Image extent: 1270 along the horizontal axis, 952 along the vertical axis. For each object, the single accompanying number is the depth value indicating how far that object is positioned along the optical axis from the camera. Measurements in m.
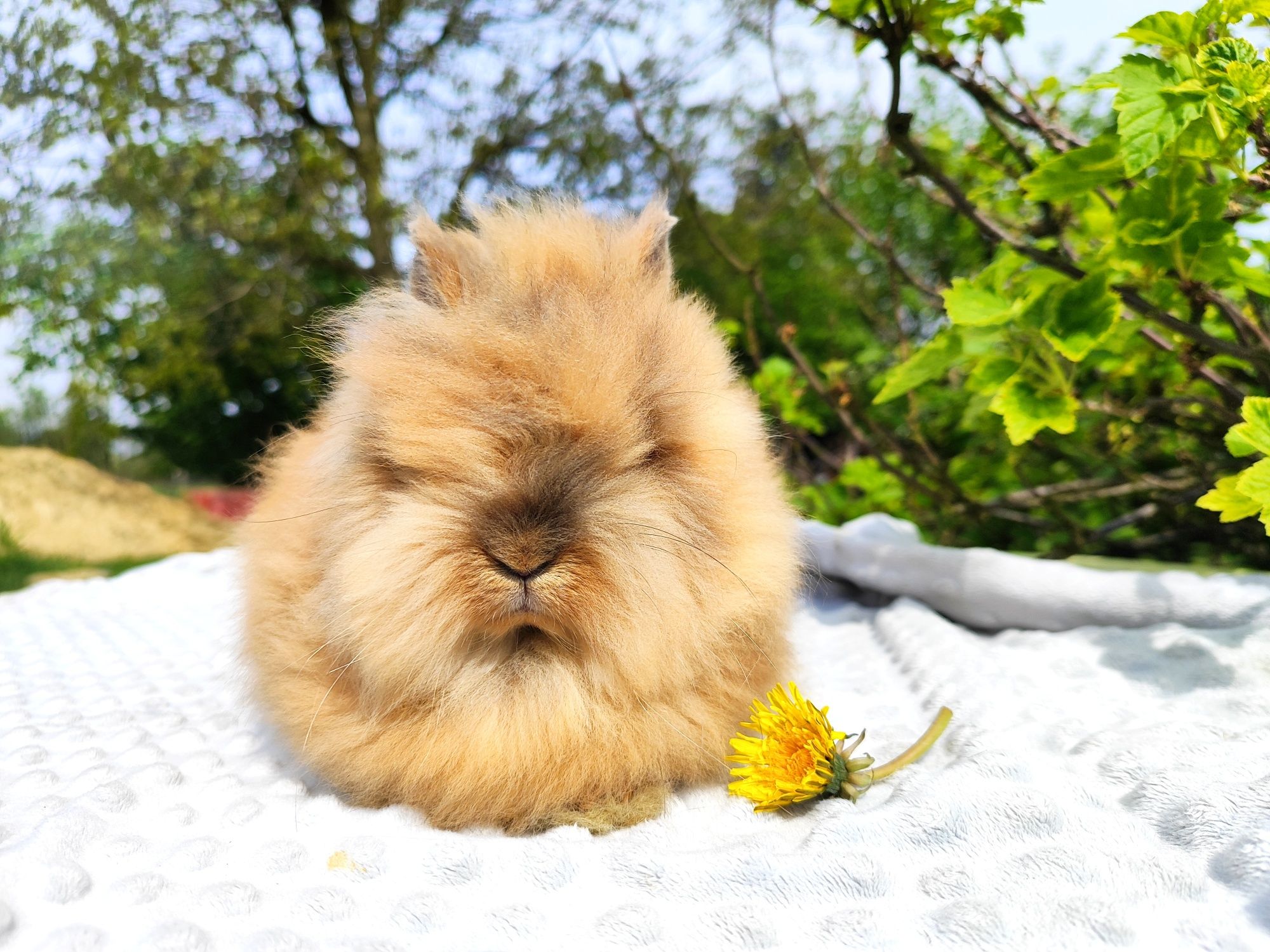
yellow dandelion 0.29
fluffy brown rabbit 0.27
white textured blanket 0.24
